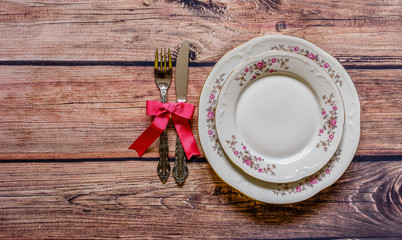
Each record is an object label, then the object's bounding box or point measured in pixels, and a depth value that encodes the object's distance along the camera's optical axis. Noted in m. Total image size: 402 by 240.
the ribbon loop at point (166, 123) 0.69
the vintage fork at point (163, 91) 0.71
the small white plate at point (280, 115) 0.67
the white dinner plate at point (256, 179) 0.67
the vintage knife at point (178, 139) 0.71
